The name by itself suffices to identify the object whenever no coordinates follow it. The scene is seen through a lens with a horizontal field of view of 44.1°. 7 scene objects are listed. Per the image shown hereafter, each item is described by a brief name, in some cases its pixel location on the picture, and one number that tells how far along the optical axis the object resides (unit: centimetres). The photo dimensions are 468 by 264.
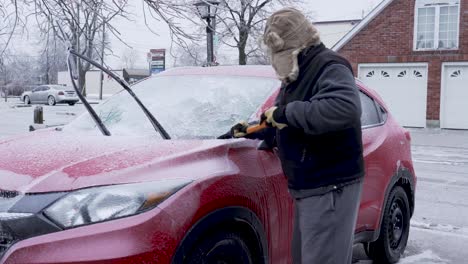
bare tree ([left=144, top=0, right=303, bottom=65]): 637
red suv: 243
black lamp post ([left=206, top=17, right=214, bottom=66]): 1083
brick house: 2002
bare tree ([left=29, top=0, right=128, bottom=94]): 656
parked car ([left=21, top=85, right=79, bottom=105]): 3584
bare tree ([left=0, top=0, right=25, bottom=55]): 678
